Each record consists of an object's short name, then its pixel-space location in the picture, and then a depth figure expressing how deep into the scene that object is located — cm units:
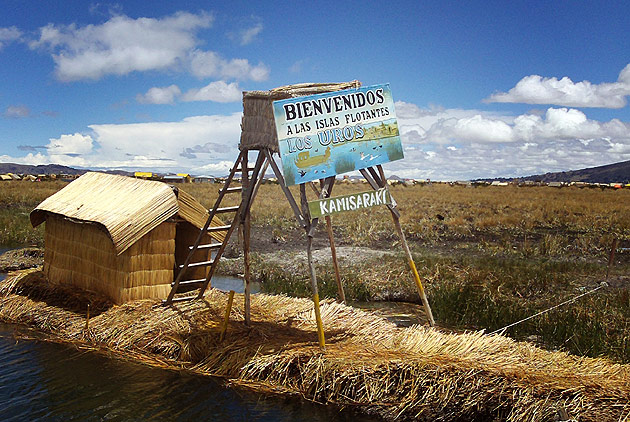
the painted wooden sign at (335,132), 829
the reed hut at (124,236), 1085
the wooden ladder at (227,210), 975
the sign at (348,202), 821
